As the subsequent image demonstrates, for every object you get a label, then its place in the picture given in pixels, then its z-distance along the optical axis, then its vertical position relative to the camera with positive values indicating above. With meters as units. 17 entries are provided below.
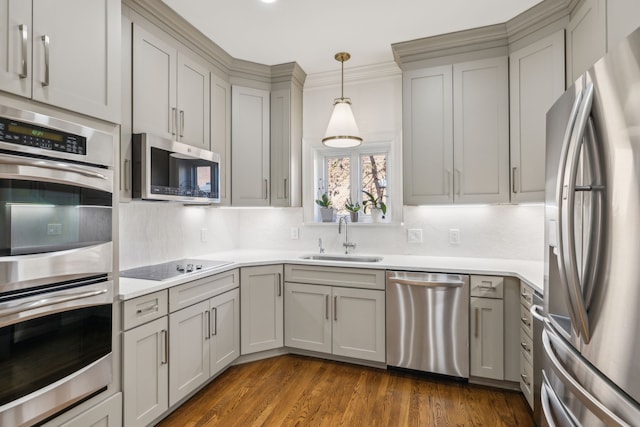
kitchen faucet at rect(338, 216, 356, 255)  3.23 -0.21
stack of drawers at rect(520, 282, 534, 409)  2.04 -0.82
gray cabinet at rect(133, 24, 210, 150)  2.14 +0.89
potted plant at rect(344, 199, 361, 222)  3.25 +0.05
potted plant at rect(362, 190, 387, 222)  3.19 +0.08
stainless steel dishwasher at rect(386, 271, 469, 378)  2.42 -0.81
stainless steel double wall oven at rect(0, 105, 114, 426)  1.22 -0.20
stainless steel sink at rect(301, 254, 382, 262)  3.00 -0.41
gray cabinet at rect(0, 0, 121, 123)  1.25 +0.69
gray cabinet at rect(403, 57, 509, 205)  2.57 +0.66
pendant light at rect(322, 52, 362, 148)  2.64 +0.70
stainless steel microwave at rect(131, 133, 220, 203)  2.09 +0.31
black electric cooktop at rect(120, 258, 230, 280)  2.16 -0.39
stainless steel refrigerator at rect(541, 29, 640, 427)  0.80 -0.08
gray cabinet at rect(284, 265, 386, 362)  2.65 -0.81
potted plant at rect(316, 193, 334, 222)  3.35 +0.06
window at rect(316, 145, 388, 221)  3.34 +0.40
